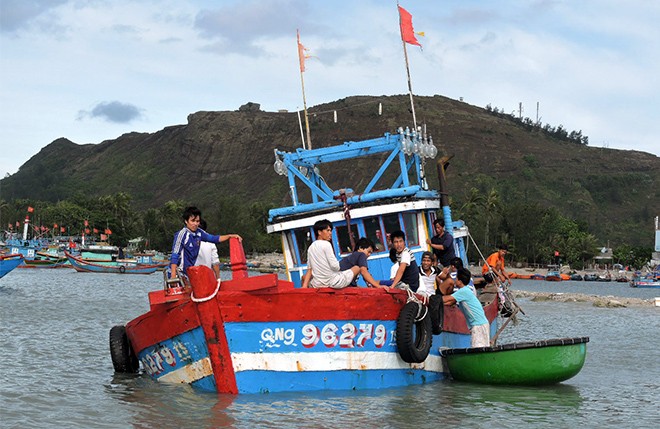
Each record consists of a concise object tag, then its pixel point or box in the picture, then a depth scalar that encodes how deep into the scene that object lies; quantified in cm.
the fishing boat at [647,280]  9444
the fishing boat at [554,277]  10369
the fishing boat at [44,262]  10062
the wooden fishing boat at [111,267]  9300
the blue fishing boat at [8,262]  5384
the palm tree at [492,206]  12148
